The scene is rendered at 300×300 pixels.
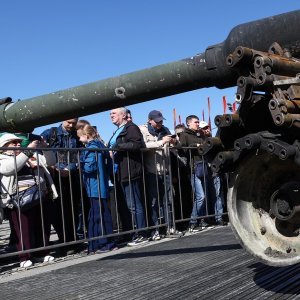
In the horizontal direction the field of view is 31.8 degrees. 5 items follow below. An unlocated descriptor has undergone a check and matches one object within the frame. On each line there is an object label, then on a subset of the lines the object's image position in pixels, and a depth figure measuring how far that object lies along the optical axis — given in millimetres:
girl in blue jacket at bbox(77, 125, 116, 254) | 6387
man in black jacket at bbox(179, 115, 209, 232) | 7836
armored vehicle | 2307
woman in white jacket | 5730
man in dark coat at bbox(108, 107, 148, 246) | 6867
